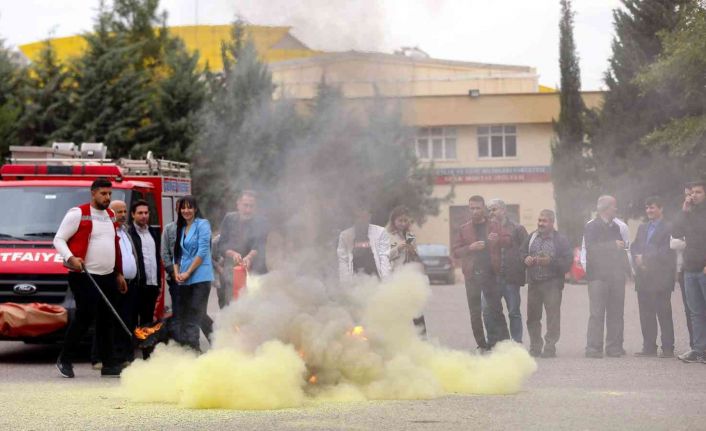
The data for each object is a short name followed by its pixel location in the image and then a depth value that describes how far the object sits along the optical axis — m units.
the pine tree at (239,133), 20.03
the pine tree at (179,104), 40.72
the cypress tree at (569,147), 27.14
